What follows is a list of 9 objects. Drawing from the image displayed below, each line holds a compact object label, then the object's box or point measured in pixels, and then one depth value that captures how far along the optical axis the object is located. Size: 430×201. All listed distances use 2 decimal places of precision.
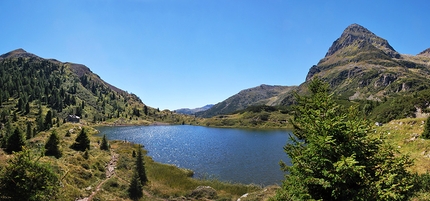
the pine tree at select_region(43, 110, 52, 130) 128.69
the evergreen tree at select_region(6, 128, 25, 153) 38.59
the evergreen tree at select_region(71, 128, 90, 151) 55.50
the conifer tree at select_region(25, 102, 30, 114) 191.77
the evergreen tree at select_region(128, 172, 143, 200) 38.19
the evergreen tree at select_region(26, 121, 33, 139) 88.12
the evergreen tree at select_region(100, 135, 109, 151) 68.33
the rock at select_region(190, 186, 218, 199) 42.06
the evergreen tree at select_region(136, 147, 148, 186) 46.93
